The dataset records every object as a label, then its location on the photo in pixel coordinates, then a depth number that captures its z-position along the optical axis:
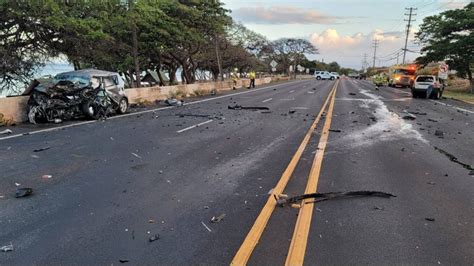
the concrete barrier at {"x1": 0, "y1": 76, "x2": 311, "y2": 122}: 15.54
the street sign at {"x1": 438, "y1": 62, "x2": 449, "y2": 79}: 38.88
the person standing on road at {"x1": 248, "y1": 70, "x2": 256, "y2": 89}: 50.75
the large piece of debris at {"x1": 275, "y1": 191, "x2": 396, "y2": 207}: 6.07
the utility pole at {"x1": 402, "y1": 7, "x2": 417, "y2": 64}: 93.12
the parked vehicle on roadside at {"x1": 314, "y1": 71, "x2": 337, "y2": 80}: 101.81
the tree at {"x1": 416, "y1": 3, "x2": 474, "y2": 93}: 42.16
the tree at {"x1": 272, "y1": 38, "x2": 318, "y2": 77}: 125.56
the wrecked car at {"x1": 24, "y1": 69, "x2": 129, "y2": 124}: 15.53
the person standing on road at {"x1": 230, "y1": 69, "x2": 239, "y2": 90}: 47.70
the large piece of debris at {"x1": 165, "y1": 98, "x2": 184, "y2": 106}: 24.56
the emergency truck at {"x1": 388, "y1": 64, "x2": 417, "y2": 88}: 52.41
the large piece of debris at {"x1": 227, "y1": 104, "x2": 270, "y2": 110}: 21.67
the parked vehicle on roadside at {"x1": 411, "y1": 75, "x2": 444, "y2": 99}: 32.75
